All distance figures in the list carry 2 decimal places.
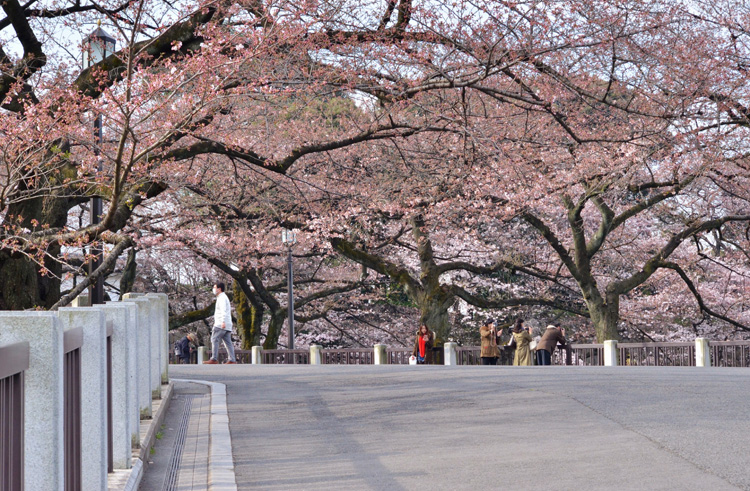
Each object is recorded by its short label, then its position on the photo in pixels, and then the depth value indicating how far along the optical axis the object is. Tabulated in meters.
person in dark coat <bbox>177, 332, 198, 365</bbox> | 32.16
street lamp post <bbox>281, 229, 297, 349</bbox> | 28.17
